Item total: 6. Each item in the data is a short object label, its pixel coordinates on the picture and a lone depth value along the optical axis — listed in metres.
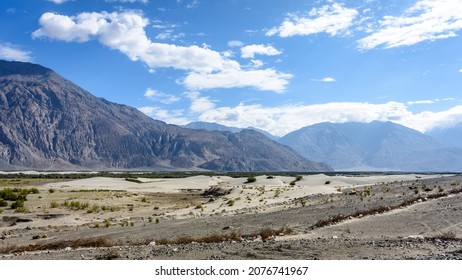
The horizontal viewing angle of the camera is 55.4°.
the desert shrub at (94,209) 34.77
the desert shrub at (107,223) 26.77
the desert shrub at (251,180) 73.20
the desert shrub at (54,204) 36.64
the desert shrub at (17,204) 35.11
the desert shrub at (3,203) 35.97
